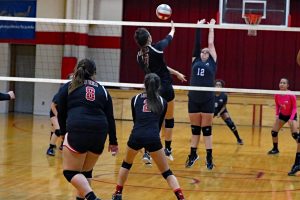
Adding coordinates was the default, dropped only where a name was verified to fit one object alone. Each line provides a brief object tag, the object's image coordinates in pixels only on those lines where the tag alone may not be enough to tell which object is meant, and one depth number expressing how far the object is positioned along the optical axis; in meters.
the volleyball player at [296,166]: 10.05
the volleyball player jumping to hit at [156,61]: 9.27
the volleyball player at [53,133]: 11.89
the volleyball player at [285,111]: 12.93
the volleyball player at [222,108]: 15.04
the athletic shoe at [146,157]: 10.64
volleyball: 9.70
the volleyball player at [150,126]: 7.33
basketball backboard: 11.73
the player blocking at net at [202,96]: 10.22
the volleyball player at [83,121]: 6.45
